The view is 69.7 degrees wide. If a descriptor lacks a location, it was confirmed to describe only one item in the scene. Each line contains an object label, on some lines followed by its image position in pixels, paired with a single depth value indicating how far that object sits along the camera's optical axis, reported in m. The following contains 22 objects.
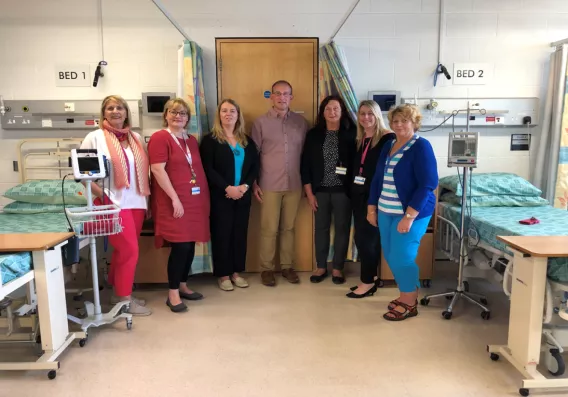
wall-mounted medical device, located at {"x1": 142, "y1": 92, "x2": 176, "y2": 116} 3.62
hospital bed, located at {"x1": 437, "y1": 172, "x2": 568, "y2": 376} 2.00
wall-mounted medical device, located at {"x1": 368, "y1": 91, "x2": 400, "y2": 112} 3.68
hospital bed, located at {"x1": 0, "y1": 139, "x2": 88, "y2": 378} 2.01
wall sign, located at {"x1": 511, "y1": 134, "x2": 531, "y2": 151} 3.86
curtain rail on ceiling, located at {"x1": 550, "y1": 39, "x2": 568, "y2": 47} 3.61
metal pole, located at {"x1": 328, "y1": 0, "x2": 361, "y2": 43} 3.05
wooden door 3.62
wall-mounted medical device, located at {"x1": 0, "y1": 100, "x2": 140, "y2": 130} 3.62
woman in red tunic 2.80
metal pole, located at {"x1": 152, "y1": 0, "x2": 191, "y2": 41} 2.34
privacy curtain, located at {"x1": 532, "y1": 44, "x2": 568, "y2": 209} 3.60
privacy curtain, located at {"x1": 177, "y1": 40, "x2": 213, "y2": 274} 3.28
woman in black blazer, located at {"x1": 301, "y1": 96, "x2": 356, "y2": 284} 3.30
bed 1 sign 3.64
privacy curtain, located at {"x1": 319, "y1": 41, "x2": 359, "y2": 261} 3.40
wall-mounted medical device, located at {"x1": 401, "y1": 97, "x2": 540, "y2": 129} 3.75
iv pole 2.79
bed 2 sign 3.76
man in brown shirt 3.38
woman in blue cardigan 2.51
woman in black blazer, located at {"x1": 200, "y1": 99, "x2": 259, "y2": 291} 3.12
